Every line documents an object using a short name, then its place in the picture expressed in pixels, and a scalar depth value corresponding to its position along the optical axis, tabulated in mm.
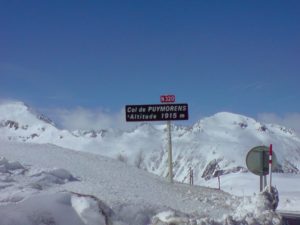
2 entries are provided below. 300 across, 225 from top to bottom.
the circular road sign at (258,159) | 15664
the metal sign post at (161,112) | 19328
